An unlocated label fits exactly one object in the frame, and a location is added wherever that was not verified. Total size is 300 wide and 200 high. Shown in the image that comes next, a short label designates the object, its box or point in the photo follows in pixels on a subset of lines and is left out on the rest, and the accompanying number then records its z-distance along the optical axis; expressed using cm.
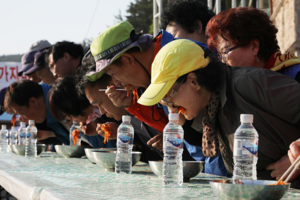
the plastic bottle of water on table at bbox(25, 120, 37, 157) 349
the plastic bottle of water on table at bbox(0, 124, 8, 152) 443
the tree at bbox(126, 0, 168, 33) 3070
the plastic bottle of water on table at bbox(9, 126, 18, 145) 488
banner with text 940
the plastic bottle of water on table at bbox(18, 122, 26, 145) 391
